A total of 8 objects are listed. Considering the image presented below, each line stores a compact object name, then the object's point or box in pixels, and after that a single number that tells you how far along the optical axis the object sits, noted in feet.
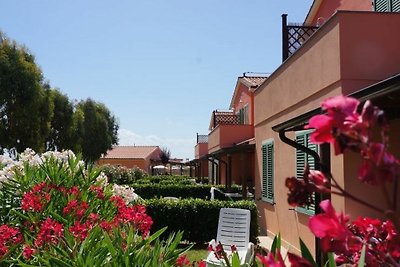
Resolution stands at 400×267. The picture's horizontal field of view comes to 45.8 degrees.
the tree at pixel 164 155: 204.52
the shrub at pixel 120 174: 90.66
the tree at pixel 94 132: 140.36
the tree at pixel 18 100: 71.56
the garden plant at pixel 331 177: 3.00
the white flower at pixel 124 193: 23.86
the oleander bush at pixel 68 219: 11.69
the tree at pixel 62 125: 102.75
